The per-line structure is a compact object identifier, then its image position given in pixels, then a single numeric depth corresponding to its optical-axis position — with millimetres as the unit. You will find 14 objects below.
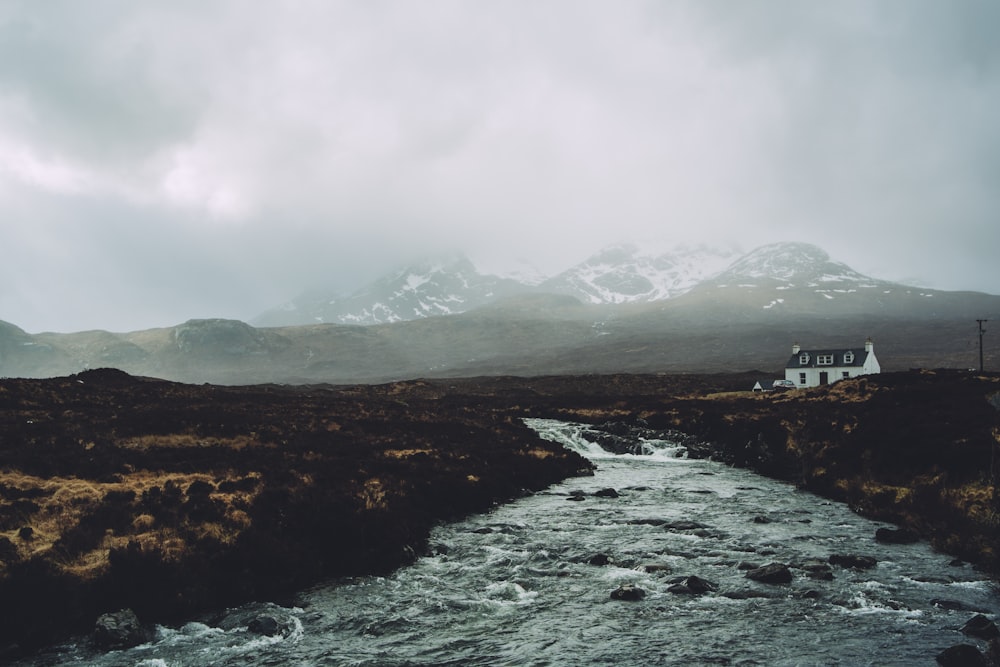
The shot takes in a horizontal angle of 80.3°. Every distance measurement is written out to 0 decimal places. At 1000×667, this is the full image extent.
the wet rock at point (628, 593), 17000
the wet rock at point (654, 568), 19297
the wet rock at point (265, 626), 15120
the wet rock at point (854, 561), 19172
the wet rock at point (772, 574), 18141
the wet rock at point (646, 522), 25891
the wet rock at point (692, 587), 17391
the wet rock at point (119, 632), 14172
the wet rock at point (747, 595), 16859
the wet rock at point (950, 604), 15414
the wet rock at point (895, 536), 21969
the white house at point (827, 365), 91688
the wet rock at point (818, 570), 18277
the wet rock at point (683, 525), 24869
